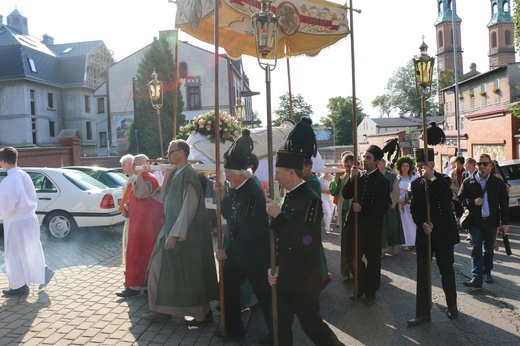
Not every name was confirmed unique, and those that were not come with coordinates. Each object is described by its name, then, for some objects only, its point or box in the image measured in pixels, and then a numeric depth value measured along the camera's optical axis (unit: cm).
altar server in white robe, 616
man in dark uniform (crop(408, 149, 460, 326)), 515
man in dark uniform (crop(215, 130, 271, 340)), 437
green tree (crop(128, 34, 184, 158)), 3347
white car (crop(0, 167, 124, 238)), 1010
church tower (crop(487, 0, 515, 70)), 8488
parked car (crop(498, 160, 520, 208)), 1294
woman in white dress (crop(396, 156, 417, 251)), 931
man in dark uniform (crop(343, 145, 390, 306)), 574
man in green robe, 498
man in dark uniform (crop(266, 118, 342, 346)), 367
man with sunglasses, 643
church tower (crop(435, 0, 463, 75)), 8994
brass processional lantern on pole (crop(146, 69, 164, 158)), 981
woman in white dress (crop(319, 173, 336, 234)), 1098
